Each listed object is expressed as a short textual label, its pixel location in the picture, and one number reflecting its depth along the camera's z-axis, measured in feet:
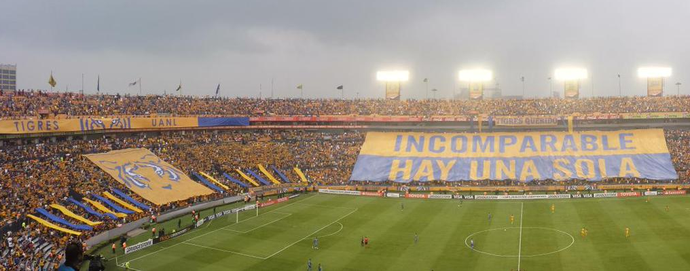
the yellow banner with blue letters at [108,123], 180.24
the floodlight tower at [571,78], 303.48
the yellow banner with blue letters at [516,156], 244.01
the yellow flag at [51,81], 220.27
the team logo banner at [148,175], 190.38
